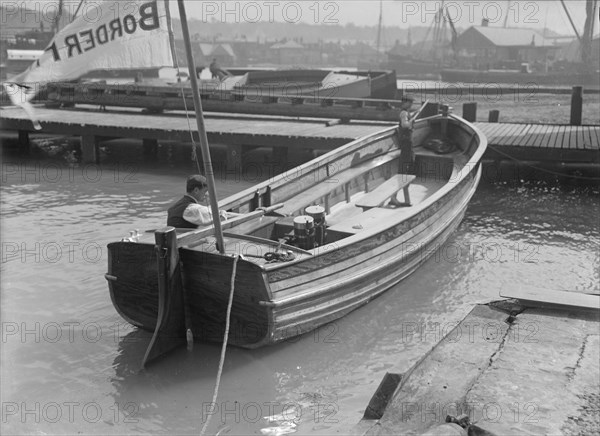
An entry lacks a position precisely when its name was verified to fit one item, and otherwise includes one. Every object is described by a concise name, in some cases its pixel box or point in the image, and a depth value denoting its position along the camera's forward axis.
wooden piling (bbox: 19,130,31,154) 21.34
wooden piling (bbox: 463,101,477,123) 20.48
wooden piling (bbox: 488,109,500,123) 21.44
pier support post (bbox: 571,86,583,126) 20.03
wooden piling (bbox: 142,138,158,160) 20.20
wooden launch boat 7.25
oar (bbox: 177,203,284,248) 7.50
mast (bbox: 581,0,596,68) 65.00
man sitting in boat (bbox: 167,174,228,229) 7.96
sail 5.97
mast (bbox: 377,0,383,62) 112.46
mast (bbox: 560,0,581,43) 49.96
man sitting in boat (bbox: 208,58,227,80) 28.35
